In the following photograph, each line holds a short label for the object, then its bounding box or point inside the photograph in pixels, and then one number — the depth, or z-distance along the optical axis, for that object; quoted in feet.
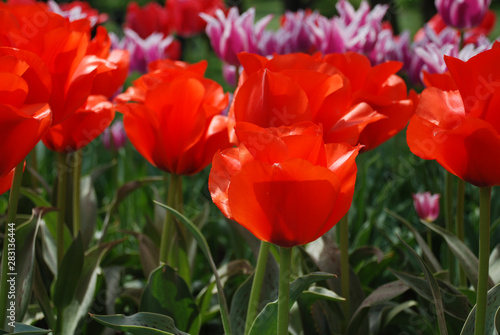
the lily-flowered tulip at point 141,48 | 6.70
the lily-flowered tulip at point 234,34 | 5.64
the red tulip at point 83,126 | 4.65
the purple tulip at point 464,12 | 5.74
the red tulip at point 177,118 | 4.48
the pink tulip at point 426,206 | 5.14
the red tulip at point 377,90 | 4.46
